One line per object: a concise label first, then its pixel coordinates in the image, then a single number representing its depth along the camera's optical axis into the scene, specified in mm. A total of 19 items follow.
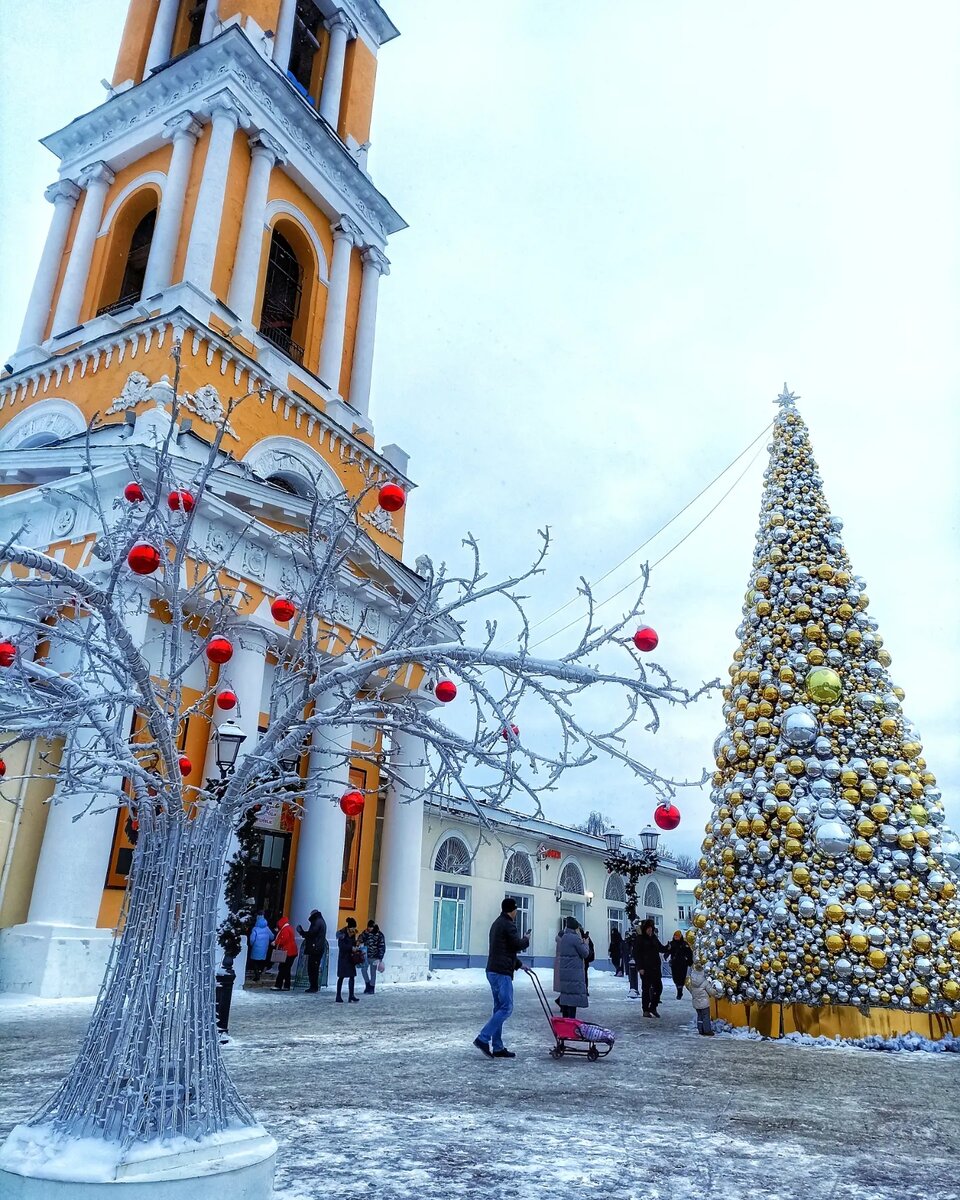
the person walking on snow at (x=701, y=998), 11188
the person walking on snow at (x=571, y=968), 10086
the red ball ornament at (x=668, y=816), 4535
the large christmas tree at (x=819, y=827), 10062
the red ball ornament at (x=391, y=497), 4746
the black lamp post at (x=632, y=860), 24816
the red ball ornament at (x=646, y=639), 4383
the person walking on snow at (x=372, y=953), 15961
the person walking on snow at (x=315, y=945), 15727
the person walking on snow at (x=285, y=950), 15484
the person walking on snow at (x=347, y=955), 13789
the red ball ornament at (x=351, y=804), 6188
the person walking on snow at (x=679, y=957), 17844
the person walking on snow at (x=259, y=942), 14773
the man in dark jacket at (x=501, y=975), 8314
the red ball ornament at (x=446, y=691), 5725
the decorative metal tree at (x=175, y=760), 3666
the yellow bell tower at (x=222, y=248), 18828
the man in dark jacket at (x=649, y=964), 13609
